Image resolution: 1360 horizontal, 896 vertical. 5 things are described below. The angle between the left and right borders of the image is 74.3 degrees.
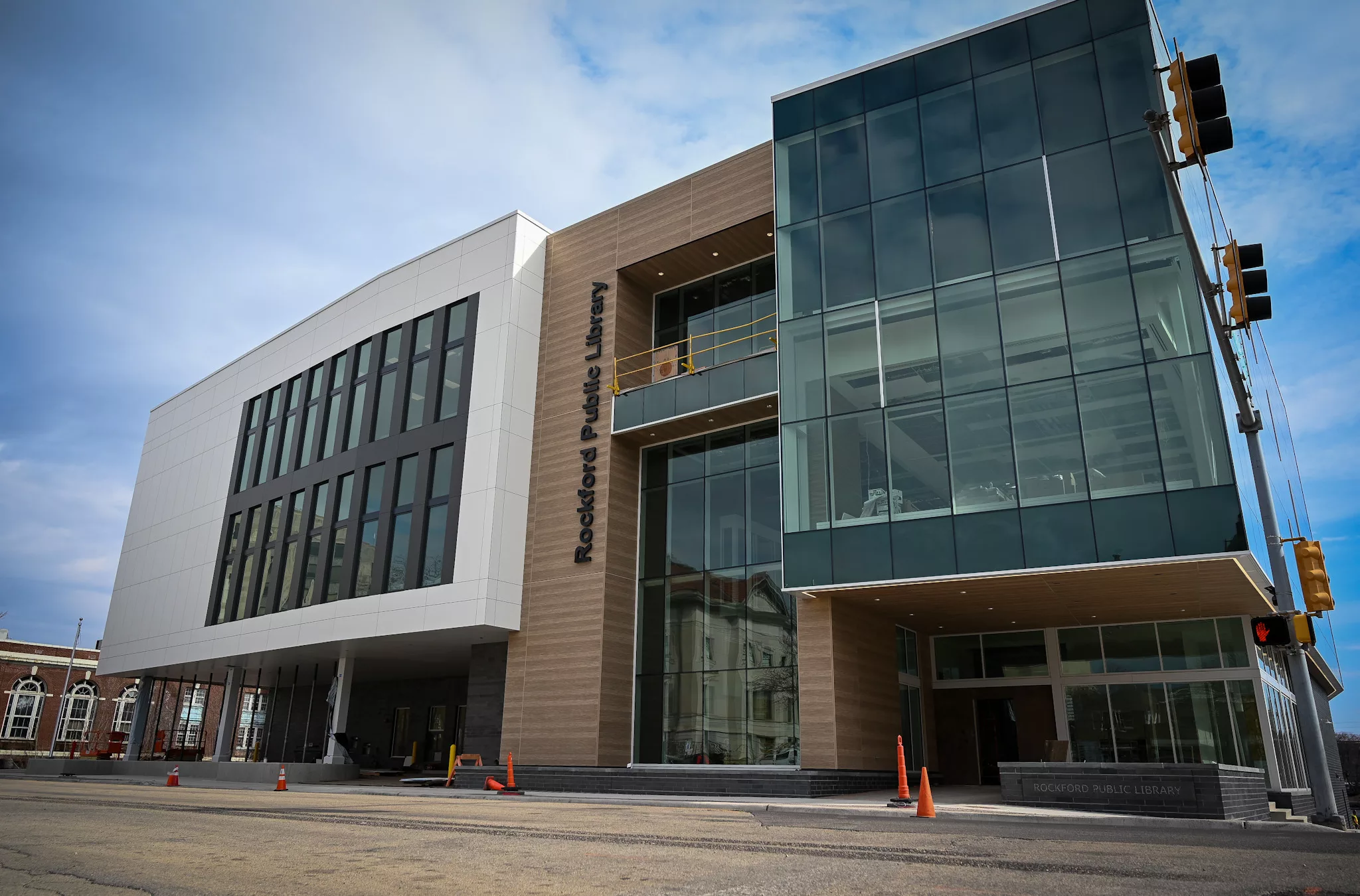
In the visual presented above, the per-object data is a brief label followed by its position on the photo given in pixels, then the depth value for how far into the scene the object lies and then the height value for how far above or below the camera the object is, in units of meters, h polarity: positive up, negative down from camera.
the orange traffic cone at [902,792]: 15.68 -0.90
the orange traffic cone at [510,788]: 20.92 -1.22
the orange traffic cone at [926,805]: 13.11 -0.92
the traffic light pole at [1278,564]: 11.98 +2.63
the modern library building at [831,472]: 18.31 +6.40
